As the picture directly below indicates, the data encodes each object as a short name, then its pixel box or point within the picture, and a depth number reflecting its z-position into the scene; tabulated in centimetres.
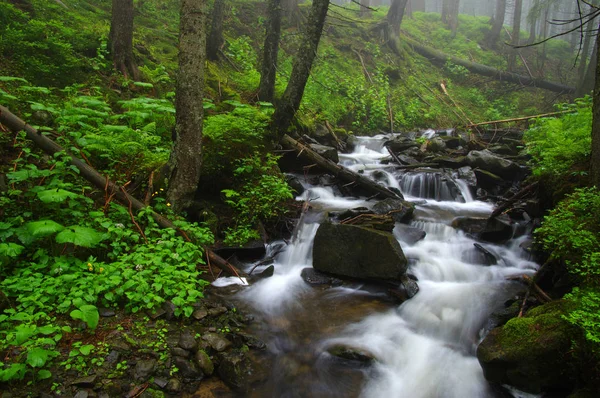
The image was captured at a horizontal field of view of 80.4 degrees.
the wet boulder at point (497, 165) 984
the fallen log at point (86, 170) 476
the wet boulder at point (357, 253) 582
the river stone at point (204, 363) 363
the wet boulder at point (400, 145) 1269
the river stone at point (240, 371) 370
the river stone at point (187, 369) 350
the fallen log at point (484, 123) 1401
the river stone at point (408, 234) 719
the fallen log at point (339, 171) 882
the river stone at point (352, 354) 448
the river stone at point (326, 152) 943
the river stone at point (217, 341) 389
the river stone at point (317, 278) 605
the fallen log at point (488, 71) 1997
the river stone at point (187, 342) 369
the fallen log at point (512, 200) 746
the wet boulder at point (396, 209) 764
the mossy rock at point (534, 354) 368
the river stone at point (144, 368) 325
